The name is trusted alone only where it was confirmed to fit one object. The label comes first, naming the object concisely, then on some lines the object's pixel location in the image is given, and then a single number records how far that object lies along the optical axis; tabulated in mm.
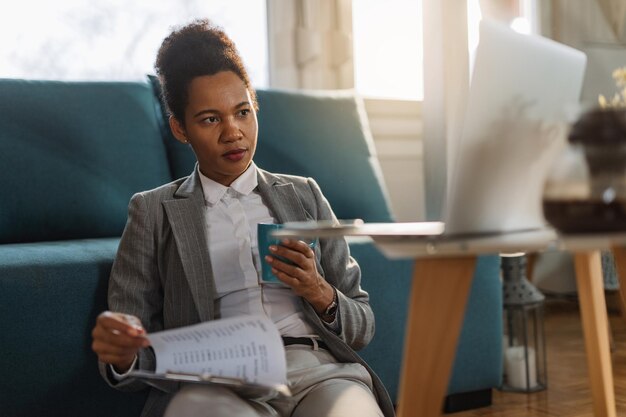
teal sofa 1559
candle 2422
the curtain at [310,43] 3094
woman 1324
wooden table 957
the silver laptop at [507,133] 930
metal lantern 2426
